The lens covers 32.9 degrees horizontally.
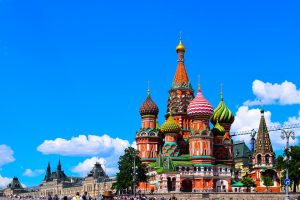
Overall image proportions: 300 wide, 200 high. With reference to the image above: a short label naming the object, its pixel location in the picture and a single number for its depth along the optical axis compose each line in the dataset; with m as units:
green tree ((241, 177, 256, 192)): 83.91
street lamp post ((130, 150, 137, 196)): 66.93
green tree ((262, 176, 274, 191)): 79.44
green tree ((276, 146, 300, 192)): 58.84
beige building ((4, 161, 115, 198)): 154.12
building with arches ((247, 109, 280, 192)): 84.44
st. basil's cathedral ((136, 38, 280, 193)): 82.38
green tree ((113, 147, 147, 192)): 72.12
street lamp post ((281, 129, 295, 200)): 40.81
